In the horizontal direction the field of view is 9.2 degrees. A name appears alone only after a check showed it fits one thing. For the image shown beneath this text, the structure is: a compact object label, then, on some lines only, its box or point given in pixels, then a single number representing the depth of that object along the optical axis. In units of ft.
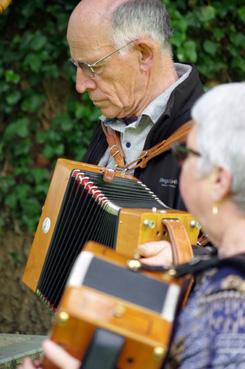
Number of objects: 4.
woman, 7.74
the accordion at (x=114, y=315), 7.65
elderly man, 9.98
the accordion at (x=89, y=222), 8.94
